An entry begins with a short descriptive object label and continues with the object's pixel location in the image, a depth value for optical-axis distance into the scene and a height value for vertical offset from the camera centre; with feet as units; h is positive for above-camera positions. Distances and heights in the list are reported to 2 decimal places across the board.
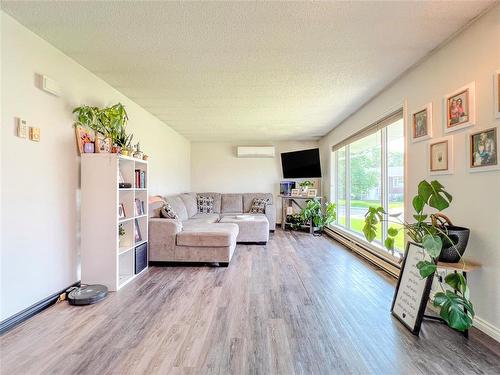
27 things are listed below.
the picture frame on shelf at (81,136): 8.61 +1.66
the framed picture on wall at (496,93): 5.72 +1.98
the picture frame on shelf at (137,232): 10.42 -1.94
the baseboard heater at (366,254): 10.36 -3.38
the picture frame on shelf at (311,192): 19.83 -0.61
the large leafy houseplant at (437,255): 5.47 -1.63
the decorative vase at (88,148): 8.66 +1.25
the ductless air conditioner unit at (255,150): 21.30 +2.80
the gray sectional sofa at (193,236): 11.23 -2.37
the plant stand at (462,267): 5.91 -1.91
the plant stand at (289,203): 20.18 -1.51
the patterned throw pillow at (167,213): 12.03 -1.30
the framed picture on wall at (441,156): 7.14 +0.78
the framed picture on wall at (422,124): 7.93 +1.89
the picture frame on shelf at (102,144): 8.79 +1.40
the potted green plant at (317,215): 18.40 -2.26
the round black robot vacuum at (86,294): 7.61 -3.27
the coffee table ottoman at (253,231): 15.37 -2.74
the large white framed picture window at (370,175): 10.69 +0.43
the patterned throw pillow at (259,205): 19.18 -1.57
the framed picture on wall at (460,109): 6.41 +1.93
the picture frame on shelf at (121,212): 9.26 -0.96
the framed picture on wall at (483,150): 5.82 +0.78
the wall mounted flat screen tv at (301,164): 20.30 +1.62
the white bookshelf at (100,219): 8.57 -1.10
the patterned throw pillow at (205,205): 19.47 -1.52
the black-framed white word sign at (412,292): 6.09 -2.73
